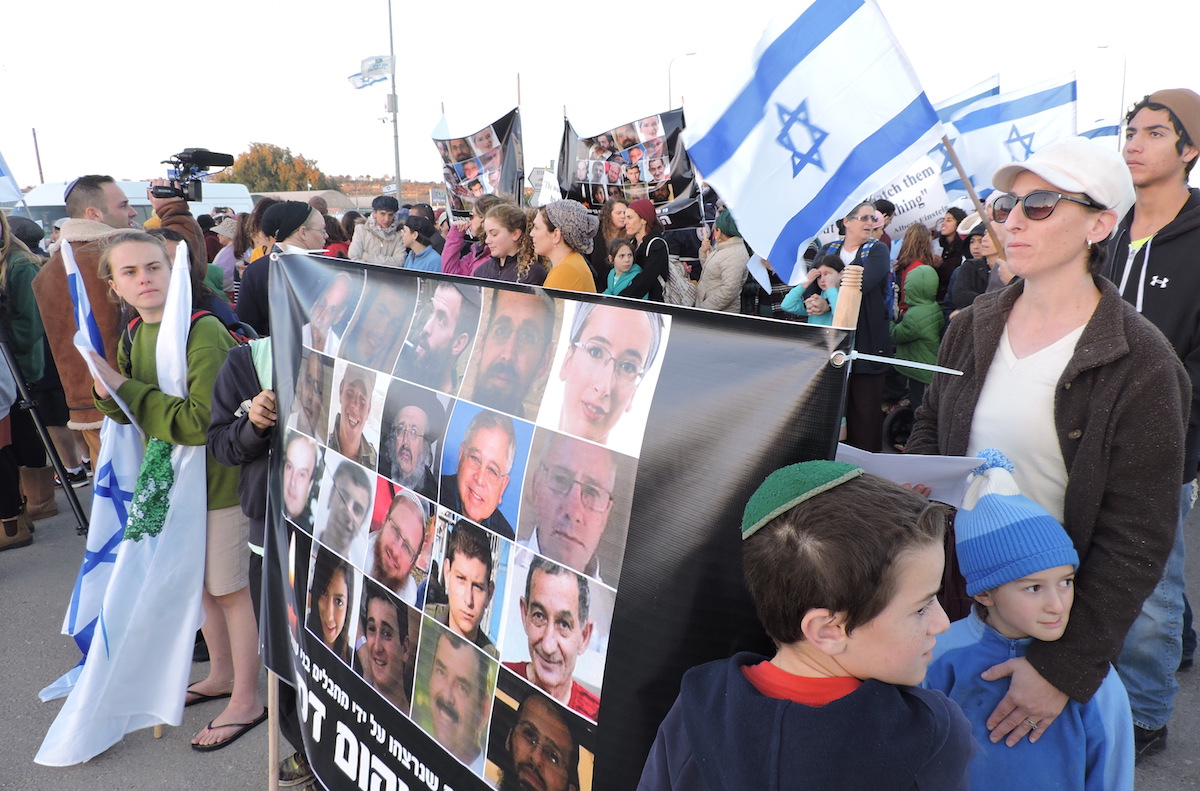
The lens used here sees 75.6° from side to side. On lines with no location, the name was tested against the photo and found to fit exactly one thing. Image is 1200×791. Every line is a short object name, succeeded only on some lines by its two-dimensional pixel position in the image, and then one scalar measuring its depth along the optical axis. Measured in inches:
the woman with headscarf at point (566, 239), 177.3
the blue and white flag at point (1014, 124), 235.0
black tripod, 179.6
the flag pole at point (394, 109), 835.4
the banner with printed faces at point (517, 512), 50.1
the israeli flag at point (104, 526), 117.7
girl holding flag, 110.0
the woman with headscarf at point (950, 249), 285.1
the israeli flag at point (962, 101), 247.9
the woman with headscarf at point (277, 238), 172.7
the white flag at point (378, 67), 833.1
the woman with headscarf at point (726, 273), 255.4
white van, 870.4
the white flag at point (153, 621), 109.3
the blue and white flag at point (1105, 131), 281.1
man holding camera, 152.0
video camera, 197.5
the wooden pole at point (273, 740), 89.0
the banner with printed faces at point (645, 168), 341.4
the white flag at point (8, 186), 211.5
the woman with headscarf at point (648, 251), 246.8
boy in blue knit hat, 58.9
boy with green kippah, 40.7
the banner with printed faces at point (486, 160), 336.2
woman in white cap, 59.9
